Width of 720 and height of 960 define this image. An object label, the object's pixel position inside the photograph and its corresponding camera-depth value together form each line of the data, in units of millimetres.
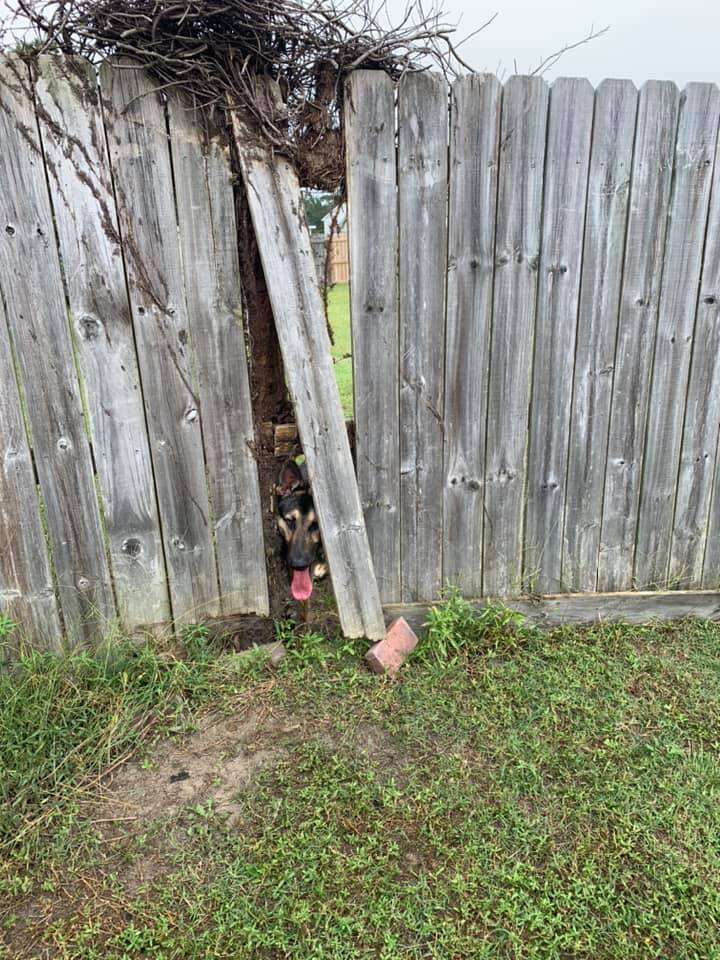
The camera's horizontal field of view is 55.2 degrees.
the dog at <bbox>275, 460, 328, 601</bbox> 3080
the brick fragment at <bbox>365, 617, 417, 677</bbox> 3016
